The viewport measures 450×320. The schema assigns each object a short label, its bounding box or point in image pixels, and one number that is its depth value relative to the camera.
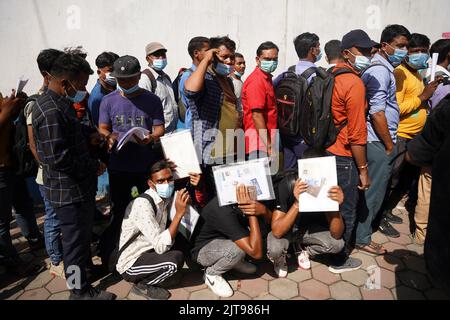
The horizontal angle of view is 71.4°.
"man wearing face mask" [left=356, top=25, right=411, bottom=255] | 2.89
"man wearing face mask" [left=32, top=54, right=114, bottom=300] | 2.21
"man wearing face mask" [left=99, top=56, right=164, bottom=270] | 2.89
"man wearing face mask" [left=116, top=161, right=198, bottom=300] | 2.61
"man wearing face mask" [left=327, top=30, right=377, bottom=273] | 2.64
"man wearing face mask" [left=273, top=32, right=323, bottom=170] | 3.37
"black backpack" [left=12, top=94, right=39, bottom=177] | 2.82
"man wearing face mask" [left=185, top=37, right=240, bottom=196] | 2.84
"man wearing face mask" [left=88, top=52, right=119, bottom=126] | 3.78
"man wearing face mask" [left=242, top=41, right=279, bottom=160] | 3.05
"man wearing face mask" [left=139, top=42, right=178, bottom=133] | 3.87
